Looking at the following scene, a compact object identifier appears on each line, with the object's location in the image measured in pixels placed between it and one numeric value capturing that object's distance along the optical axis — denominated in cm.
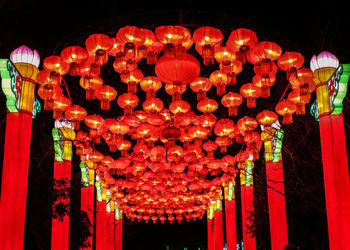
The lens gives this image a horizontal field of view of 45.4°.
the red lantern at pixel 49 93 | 642
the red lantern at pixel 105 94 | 695
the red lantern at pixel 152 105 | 739
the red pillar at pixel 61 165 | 875
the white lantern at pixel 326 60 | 654
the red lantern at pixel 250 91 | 701
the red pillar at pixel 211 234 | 2239
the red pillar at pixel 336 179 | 617
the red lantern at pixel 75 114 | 739
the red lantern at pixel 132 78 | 648
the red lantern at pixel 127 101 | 715
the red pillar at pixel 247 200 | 1309
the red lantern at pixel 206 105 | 749
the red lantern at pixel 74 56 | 598
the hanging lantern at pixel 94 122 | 783
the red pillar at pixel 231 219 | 1626
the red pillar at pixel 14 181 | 593
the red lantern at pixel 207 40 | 577
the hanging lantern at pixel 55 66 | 619
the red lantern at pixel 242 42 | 579
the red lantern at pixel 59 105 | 700
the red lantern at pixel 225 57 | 603
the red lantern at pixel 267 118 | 761
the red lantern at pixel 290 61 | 610
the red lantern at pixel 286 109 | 710
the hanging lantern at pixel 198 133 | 843
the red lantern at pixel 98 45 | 590
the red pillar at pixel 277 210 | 935
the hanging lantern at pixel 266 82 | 642
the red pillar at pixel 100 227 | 1541
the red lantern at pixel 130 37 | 577
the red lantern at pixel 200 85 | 691
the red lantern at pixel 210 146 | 946
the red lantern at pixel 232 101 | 728
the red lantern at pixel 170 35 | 569
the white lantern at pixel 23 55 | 648
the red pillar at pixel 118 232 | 2070
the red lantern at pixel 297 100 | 684
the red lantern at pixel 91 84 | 658
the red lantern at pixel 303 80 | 632
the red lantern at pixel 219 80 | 663
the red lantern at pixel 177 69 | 582
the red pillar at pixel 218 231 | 1991
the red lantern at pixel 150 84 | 693
